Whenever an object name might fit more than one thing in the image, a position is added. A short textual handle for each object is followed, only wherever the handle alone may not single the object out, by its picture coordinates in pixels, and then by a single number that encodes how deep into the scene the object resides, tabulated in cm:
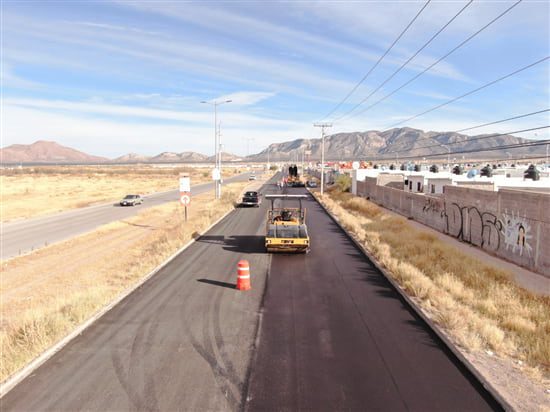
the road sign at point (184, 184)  2625
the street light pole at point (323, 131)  6674
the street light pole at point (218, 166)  5031
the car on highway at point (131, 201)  4825
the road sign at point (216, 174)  4597
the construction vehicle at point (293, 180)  8169
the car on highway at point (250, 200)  4275
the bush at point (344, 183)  6731
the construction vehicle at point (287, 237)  1895
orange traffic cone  1369
